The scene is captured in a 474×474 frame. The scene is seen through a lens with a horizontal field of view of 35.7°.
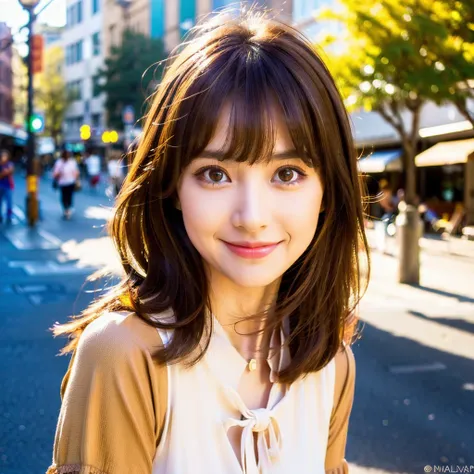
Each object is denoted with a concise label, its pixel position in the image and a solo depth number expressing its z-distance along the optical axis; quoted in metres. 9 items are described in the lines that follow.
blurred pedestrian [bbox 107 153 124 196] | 25.86
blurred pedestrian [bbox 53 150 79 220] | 18.78
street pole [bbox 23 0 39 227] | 17.12
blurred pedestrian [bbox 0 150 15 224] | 18.06
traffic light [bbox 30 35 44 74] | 22.88
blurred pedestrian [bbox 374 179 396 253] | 14.89
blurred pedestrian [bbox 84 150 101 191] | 33.03
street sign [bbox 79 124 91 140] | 30.32
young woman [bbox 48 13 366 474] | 1.35
